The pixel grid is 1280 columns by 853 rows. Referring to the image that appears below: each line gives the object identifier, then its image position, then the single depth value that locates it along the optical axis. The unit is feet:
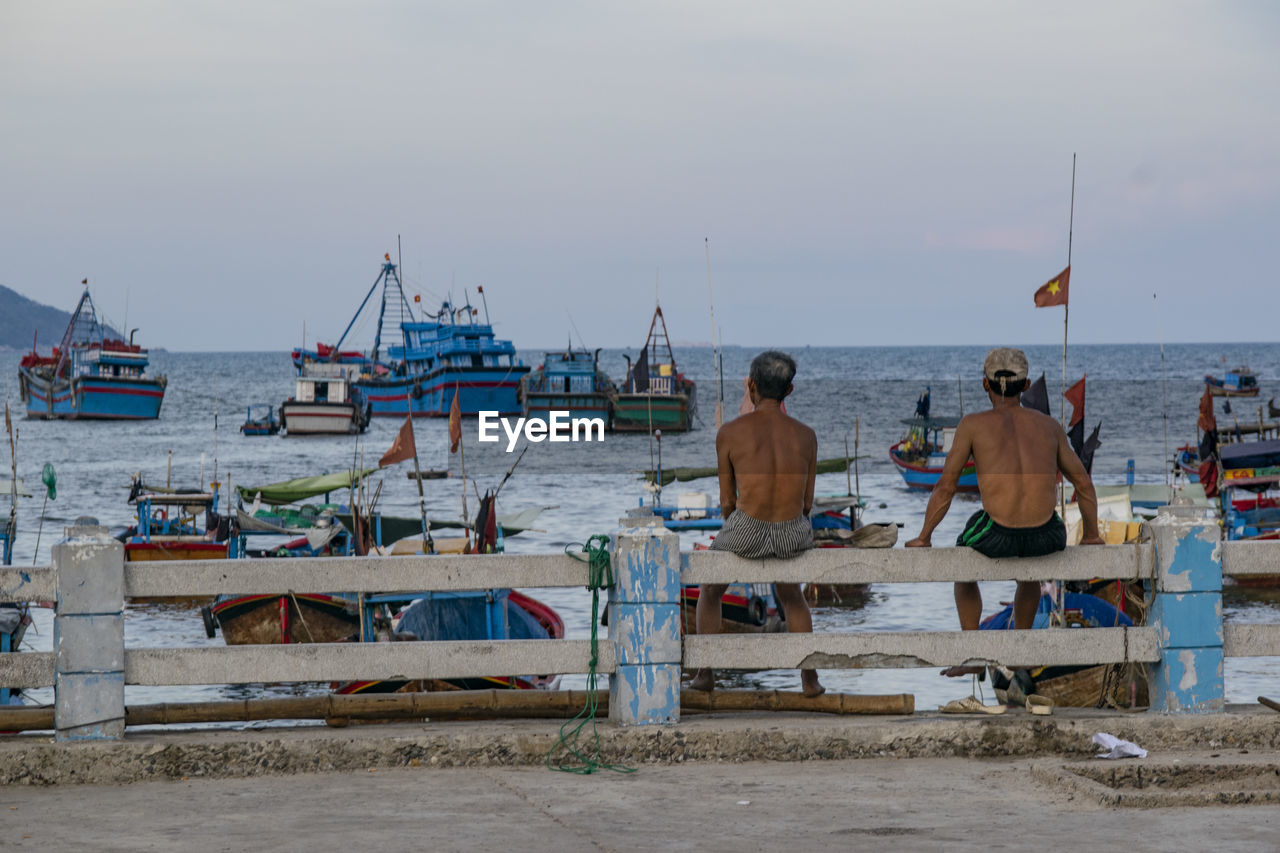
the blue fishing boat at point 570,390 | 260.21
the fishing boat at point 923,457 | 157.69
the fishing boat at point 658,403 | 263.49
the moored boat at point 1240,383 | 311.99
